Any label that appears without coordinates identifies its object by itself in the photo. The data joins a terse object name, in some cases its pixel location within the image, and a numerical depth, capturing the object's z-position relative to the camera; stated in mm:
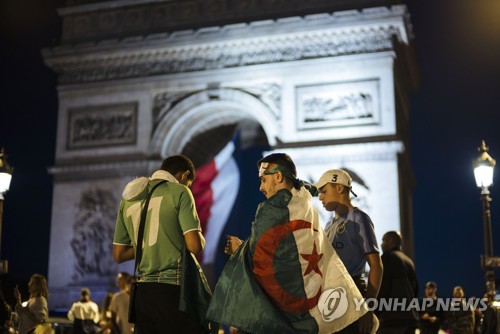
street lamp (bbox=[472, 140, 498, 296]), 11680
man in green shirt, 5316
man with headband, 4590
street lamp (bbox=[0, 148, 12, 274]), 12672
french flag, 21234
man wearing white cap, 5559
